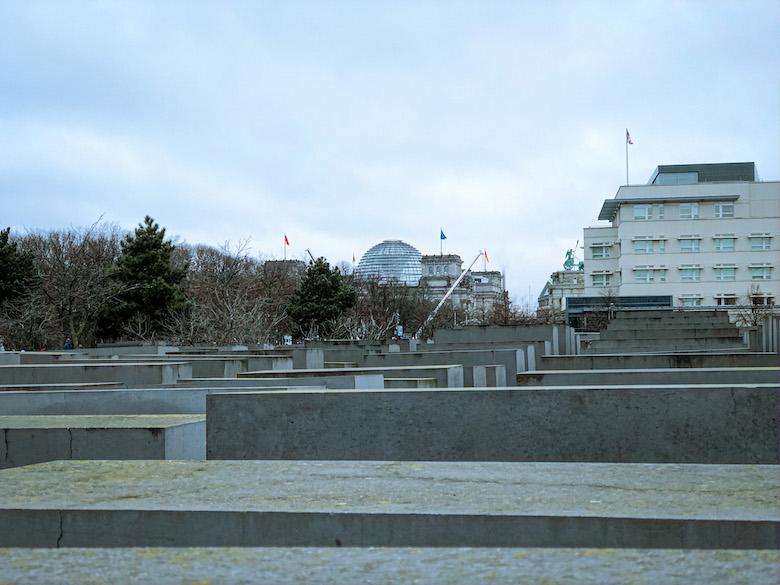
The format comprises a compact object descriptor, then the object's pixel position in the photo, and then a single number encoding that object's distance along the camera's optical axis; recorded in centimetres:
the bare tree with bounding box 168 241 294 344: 4700
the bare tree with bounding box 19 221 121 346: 4675
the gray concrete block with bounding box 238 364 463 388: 1260
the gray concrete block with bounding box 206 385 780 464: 716
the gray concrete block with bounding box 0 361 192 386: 1504
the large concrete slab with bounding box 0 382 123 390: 1260
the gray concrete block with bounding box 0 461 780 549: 373
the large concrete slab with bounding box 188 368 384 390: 1121
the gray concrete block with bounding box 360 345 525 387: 1684
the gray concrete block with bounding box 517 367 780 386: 976
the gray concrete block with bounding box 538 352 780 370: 1379
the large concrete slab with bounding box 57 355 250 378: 1716
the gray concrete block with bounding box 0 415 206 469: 732
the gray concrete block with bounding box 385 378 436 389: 1133
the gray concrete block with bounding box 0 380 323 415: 1052
